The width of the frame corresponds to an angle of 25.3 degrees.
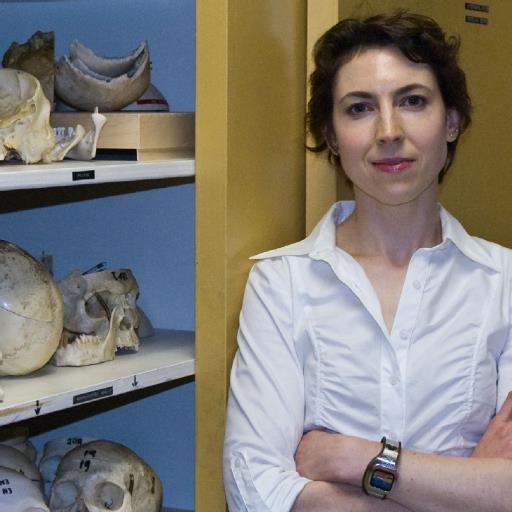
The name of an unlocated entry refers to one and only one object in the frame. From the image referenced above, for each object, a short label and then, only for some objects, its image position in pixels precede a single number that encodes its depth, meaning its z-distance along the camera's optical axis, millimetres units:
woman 1928
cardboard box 2111
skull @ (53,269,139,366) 2107
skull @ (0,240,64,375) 1923
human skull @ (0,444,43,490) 2102
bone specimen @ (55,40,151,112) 2184
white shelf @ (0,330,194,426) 1816
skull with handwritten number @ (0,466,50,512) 1944
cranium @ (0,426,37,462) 2264
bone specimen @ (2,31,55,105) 2189
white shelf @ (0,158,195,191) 1722
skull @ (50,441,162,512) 2080
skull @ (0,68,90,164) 1892
